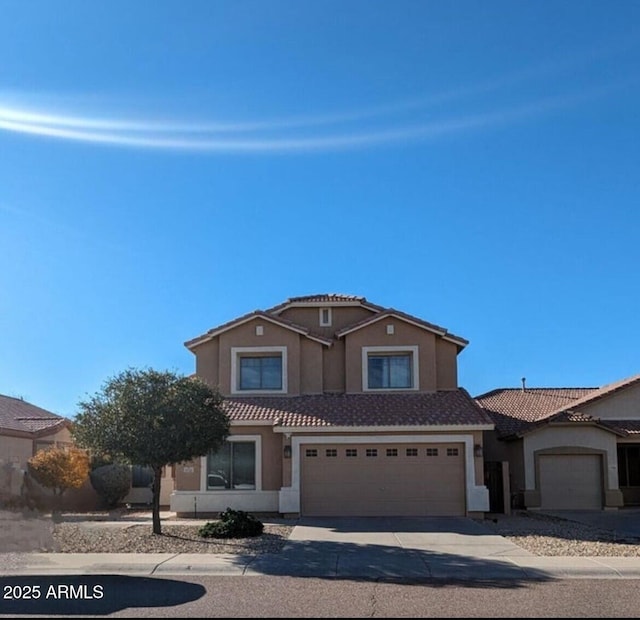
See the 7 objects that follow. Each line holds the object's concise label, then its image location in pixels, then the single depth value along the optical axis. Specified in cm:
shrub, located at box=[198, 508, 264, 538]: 1764
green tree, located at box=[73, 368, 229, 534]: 1769
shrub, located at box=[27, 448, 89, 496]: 2478
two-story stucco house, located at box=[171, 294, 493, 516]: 2338
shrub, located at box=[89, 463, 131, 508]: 2706
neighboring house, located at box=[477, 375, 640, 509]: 2714
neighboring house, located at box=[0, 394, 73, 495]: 2498
